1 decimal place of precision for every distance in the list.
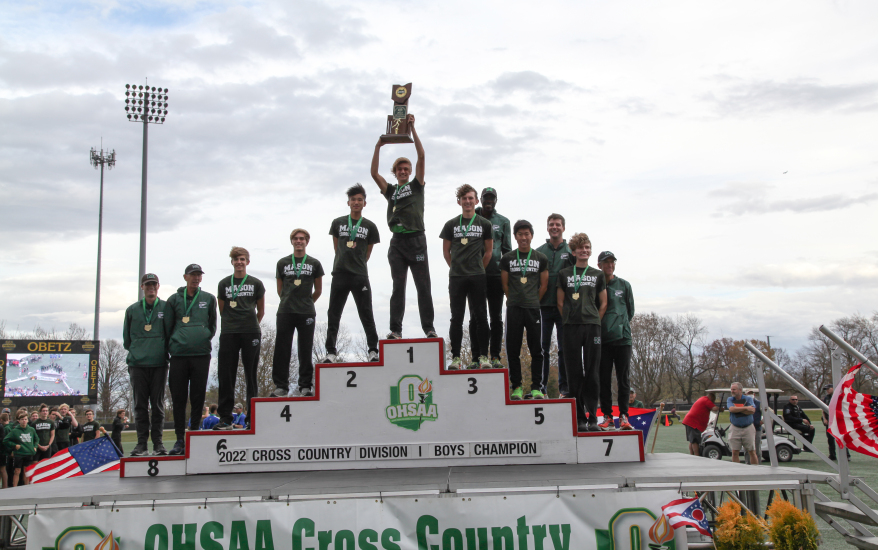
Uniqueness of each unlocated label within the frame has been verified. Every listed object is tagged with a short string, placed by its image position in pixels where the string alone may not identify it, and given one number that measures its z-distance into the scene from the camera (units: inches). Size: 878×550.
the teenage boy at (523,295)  267.0
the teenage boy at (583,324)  258.1
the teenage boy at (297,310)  274.8
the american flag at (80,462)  293.6
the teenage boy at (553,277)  285.3
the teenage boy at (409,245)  270.8
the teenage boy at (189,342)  266.1
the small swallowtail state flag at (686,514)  186.4
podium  246.5
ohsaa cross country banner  189.8
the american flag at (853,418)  198.1
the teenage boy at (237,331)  268.8
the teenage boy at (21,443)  463.8
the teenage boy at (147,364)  267.1
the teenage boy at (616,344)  273.6
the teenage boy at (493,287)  285.6
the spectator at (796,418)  535.2
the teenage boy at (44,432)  503.8
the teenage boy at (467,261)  267.6
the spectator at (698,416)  486.9
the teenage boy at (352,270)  273.1
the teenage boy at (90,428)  551.8
